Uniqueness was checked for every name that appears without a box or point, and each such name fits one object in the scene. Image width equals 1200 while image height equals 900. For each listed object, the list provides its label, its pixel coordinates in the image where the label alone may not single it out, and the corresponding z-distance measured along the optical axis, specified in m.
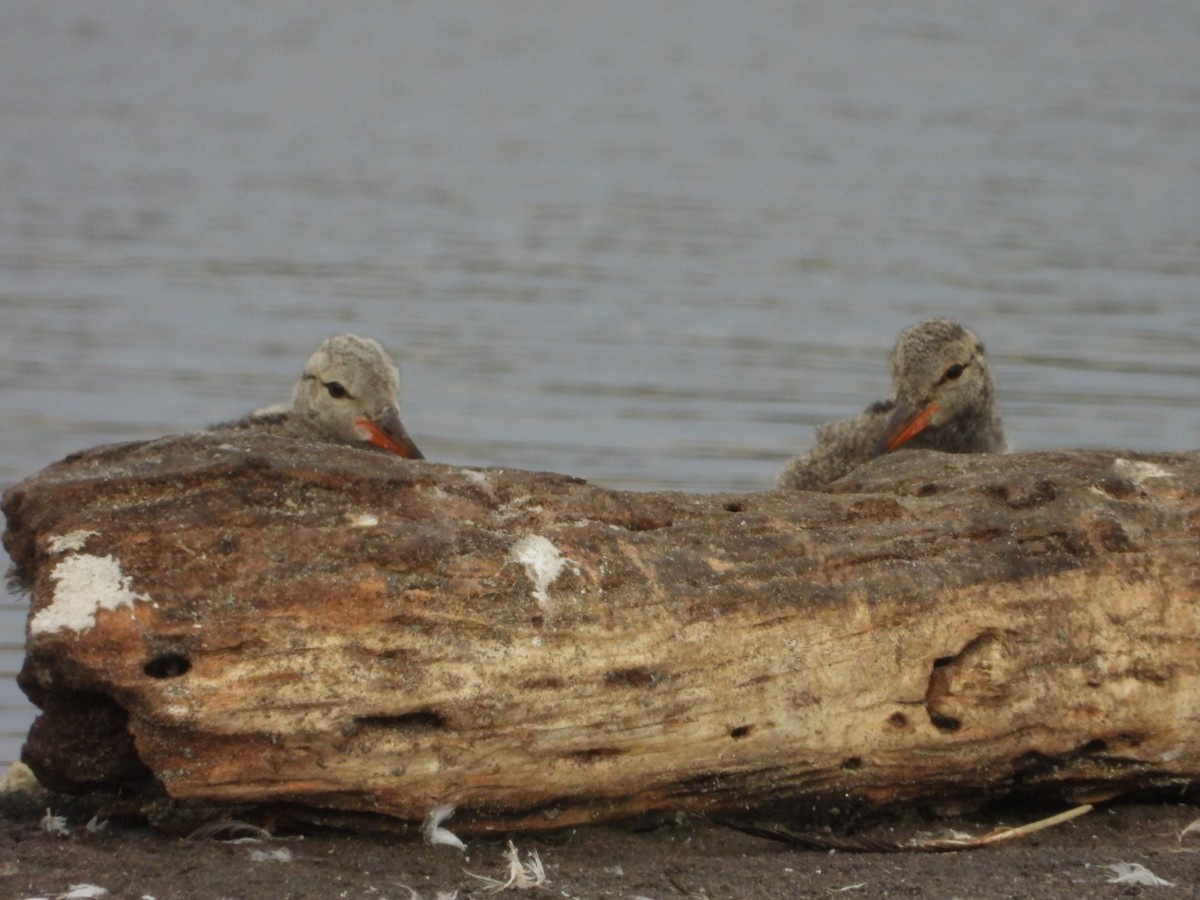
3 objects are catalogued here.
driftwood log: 9.78
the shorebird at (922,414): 15.87
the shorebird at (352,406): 15.96
